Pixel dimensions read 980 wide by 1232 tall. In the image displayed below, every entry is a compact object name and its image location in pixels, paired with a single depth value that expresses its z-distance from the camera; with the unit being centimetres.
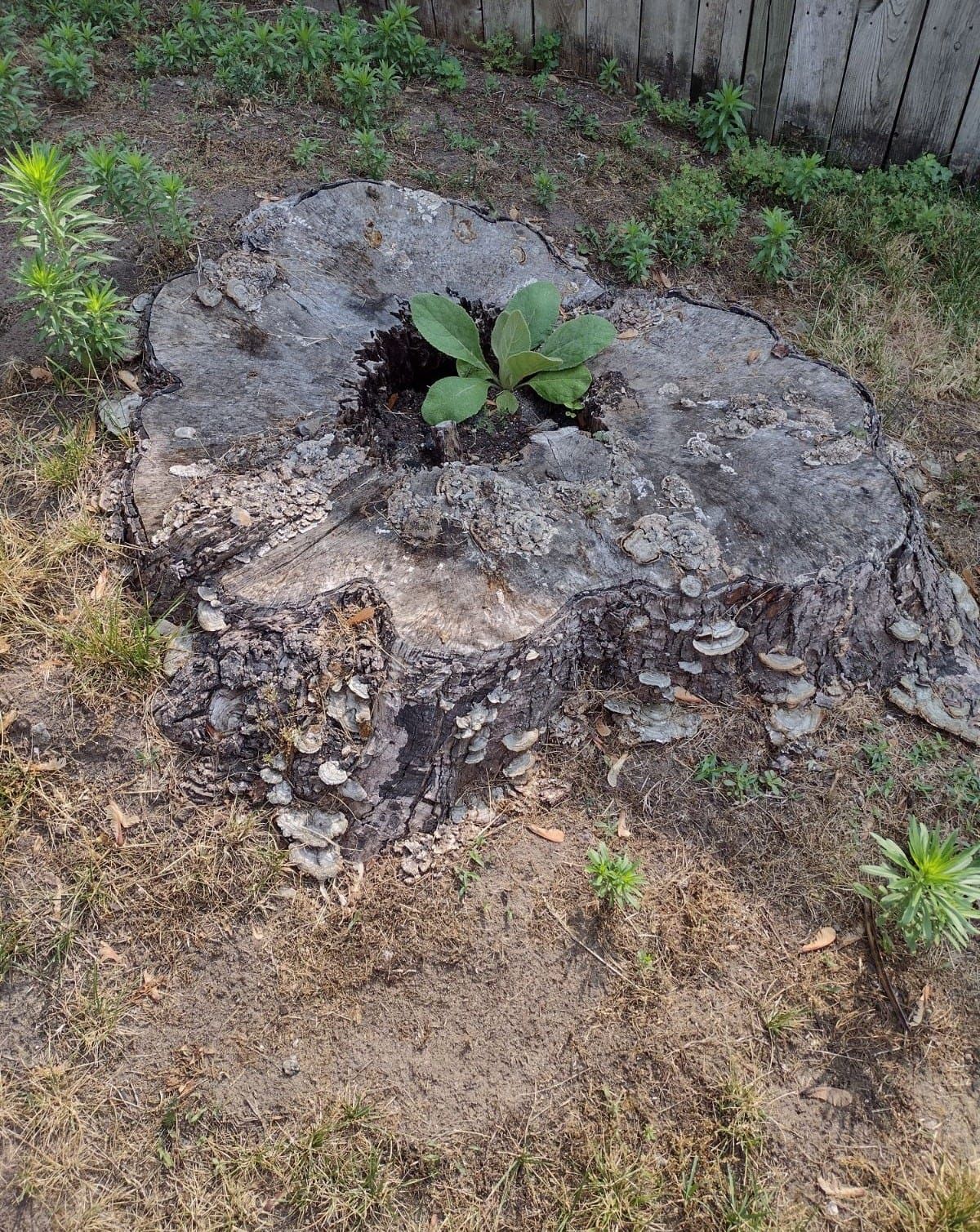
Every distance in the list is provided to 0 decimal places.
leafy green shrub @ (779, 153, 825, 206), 399
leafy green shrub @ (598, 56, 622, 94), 440
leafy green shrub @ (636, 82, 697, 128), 430
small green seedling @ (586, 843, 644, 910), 220
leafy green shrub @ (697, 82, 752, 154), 416
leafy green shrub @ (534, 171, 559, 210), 374
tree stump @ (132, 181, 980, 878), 225
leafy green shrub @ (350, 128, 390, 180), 364
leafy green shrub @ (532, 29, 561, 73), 447
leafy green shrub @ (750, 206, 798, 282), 359
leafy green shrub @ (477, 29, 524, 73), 450
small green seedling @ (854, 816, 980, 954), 202
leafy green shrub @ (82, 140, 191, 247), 295
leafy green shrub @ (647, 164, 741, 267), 374
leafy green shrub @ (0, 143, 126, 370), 251
